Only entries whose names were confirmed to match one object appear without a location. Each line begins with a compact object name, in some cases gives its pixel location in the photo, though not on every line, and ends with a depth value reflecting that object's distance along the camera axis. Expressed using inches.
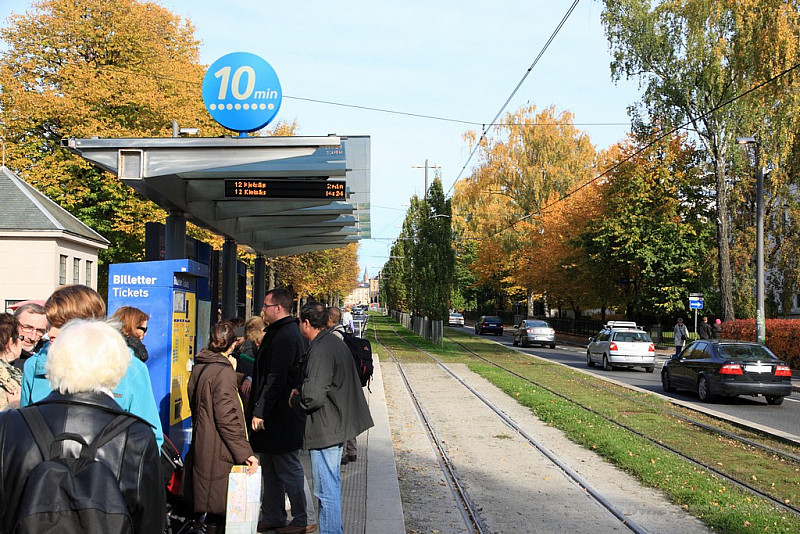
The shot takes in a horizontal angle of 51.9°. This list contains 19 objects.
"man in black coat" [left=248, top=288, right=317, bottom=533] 251.9
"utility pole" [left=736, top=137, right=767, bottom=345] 1033.5
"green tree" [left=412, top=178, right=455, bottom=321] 1619.1
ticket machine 311.1
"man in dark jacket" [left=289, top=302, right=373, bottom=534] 228.1
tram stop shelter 380.8
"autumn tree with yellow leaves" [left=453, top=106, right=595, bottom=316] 2191.2
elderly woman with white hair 104.3
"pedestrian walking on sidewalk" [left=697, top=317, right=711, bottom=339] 1123.9
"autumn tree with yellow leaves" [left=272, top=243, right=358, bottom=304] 1748.3
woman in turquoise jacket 149.3
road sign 1425.0
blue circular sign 479.2
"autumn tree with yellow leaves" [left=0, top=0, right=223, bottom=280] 1237.1
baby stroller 216.1
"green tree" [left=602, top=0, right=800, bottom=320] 1072.2
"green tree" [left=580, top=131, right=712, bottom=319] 1667.1
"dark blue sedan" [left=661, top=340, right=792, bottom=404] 673.6
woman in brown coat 215.8
